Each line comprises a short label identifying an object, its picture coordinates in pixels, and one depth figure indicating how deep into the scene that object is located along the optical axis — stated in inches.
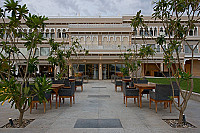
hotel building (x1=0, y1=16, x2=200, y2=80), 897.5
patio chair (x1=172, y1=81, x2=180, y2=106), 269.6
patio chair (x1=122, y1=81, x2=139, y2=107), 278.7
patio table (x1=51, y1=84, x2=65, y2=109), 271.8
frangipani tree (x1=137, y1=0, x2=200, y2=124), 188.3
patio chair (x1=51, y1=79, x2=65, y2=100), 354.2
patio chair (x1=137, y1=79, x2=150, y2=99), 371.5
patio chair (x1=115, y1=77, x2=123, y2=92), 456.4
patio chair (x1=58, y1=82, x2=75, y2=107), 276.5
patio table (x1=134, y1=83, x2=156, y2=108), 267.4
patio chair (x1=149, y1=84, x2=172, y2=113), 237.1
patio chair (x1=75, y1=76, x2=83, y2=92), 466.0
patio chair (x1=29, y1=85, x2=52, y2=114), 235.8
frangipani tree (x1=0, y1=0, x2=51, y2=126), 169.2
